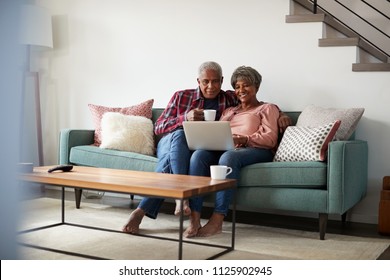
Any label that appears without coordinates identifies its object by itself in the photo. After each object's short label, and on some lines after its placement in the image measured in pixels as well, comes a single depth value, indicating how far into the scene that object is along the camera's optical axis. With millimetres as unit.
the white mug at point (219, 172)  2277
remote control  2453
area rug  2230
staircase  3160
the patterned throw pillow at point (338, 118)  2918
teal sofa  2559
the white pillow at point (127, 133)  3396
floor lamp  3967
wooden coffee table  1922
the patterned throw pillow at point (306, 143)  2682
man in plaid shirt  2783
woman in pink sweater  2645
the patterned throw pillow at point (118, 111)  3680
